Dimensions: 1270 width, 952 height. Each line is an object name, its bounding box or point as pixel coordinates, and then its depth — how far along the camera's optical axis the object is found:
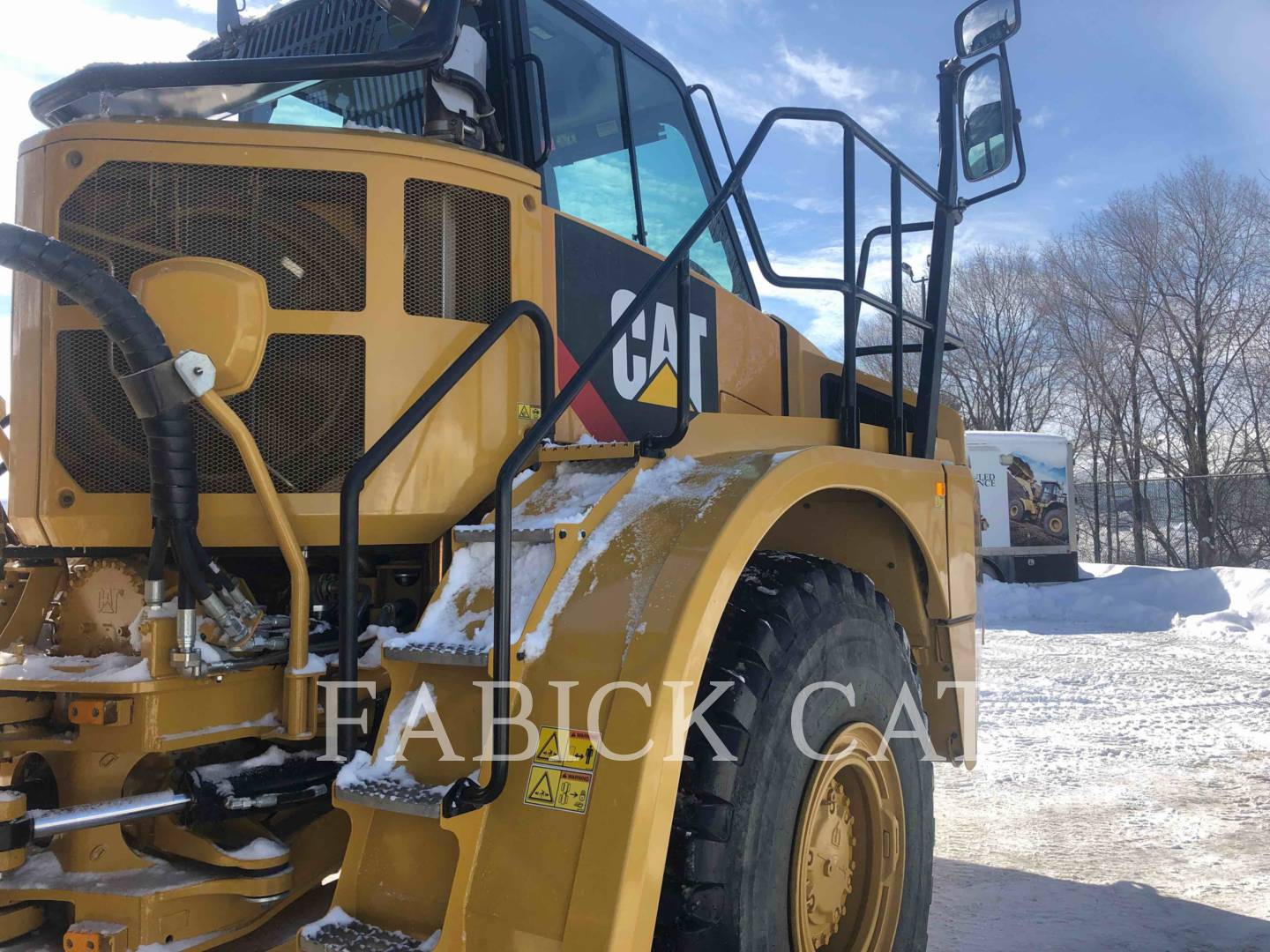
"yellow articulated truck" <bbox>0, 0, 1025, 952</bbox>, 1.99
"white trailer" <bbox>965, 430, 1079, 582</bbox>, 18.31
